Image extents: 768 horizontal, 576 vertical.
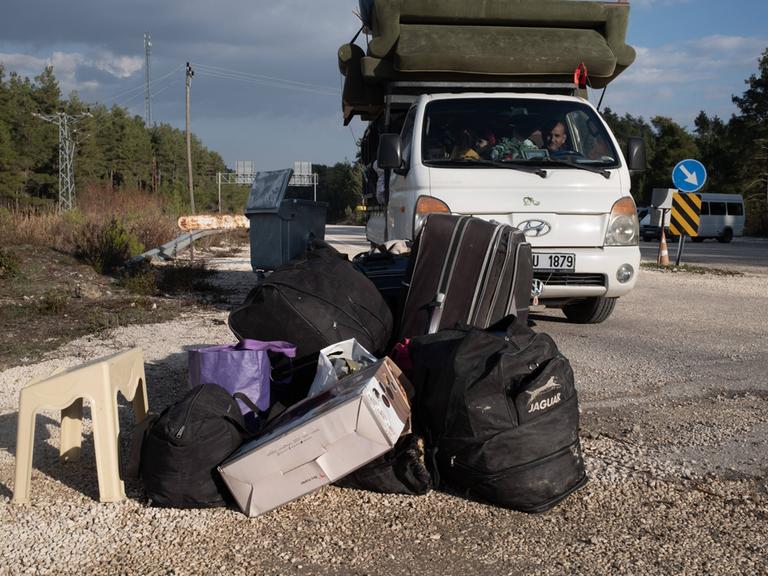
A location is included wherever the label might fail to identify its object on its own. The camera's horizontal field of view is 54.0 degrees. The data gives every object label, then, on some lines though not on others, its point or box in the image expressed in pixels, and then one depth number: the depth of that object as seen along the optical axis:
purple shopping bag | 3.98
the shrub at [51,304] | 8.05
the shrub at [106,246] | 12.25
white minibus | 35.97
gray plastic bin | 8.08
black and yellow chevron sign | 16.28
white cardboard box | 2.98
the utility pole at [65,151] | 48.09
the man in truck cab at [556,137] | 7.09
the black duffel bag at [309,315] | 4.38
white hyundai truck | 6.56
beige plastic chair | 3.30
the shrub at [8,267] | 10.17
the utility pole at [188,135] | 46.25
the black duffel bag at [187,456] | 3.16
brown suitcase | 4.80
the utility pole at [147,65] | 70.19
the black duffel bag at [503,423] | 3.14
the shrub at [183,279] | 10.41
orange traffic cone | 17.56
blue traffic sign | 15.92
